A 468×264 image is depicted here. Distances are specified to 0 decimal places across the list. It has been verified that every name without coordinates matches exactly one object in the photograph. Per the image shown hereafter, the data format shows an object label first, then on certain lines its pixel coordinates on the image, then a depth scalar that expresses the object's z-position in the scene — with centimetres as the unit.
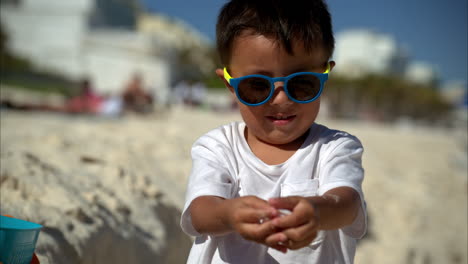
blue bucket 128
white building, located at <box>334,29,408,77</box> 7069
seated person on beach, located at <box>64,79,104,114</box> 791
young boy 139
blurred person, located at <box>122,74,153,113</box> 989
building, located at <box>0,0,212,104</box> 2395
